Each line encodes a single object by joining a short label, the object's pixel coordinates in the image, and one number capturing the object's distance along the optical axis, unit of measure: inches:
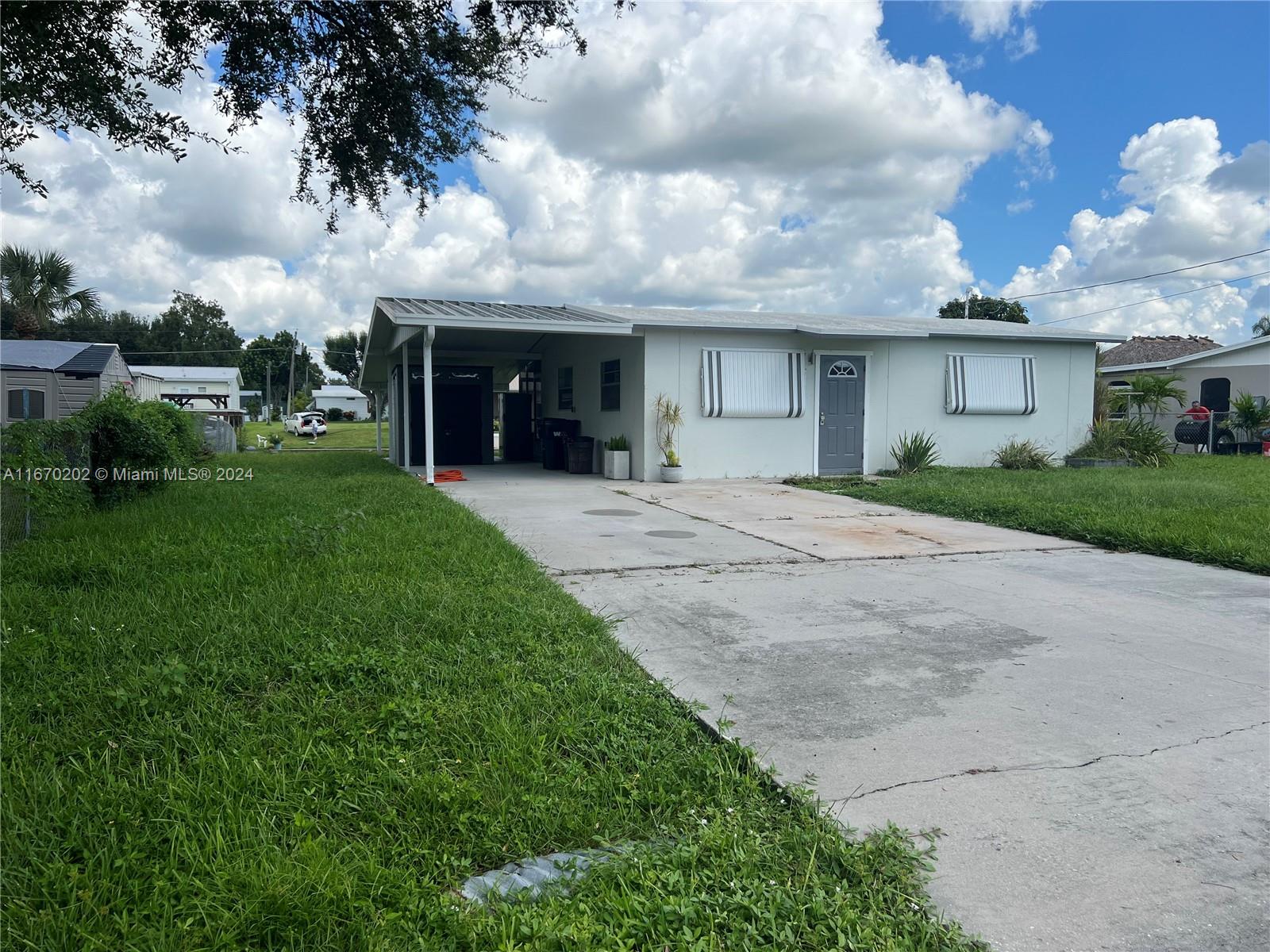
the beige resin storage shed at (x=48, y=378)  938.1
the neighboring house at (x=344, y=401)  2751.0
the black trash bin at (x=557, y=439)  717.9
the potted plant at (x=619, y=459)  617.0
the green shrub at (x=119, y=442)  377.4
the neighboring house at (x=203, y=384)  1648.6
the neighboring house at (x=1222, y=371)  1001.5
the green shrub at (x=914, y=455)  647.8
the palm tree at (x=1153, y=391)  796.6
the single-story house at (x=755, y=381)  600.7
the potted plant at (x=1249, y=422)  876.0
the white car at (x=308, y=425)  1555.1
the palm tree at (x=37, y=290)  1328.7
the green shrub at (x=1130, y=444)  672.4
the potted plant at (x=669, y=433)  596.1
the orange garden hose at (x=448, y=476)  603.8
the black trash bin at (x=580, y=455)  669.3
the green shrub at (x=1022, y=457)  663.1
